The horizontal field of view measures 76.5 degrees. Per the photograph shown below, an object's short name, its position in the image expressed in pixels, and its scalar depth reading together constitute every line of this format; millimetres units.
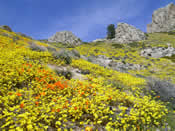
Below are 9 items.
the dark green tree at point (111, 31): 93638
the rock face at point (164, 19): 130938
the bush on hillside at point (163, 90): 8649
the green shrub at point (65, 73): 10061
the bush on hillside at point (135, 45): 59756
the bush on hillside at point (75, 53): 20175
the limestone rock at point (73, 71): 10420
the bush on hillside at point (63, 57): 13278
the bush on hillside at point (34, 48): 15092
